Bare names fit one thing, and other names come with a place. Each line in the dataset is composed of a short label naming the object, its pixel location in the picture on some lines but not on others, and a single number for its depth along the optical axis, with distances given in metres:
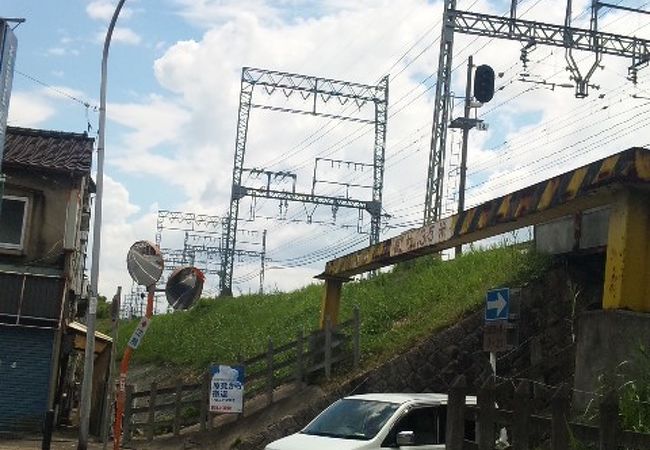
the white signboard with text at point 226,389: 17.72
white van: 11.13
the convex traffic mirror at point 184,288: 14.73
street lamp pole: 18.89
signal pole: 33.12
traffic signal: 24.56
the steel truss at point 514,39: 26.67
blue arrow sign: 12.15
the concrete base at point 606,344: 11.39
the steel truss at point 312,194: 41.91
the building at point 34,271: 24.25
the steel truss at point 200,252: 76.62
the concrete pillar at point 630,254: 11.67
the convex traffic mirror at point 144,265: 14.81
